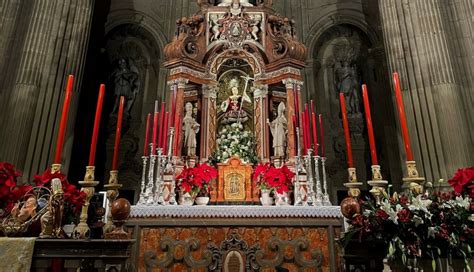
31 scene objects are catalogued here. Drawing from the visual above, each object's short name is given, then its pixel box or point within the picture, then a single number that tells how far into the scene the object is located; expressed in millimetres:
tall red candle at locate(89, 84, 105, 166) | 3168
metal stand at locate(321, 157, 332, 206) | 5117
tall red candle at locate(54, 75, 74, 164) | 2962
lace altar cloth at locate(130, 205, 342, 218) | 4422
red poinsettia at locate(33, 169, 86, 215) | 2934
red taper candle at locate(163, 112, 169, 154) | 5559
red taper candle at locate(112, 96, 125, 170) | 3692
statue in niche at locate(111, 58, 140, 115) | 9828
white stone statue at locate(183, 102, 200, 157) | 6193
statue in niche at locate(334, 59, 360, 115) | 9891
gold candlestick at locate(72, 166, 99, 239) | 2963
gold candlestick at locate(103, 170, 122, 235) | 3342
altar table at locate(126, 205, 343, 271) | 4238
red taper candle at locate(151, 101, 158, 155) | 5228
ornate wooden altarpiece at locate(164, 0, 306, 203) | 6465
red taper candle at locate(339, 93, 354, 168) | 3669
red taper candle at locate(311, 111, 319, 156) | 5375
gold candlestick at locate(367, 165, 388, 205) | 3173
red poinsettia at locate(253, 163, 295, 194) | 5277
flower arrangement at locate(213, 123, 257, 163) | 6008
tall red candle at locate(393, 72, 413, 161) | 3113
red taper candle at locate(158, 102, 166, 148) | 5313
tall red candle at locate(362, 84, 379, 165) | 3444
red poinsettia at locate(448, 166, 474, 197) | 3012
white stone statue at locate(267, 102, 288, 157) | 6172
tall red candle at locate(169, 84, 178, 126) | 6066
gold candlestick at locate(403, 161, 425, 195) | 2961
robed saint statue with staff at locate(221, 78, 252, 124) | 6684
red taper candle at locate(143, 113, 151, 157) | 5109
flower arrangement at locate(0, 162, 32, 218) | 2863
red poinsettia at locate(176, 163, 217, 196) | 5223
